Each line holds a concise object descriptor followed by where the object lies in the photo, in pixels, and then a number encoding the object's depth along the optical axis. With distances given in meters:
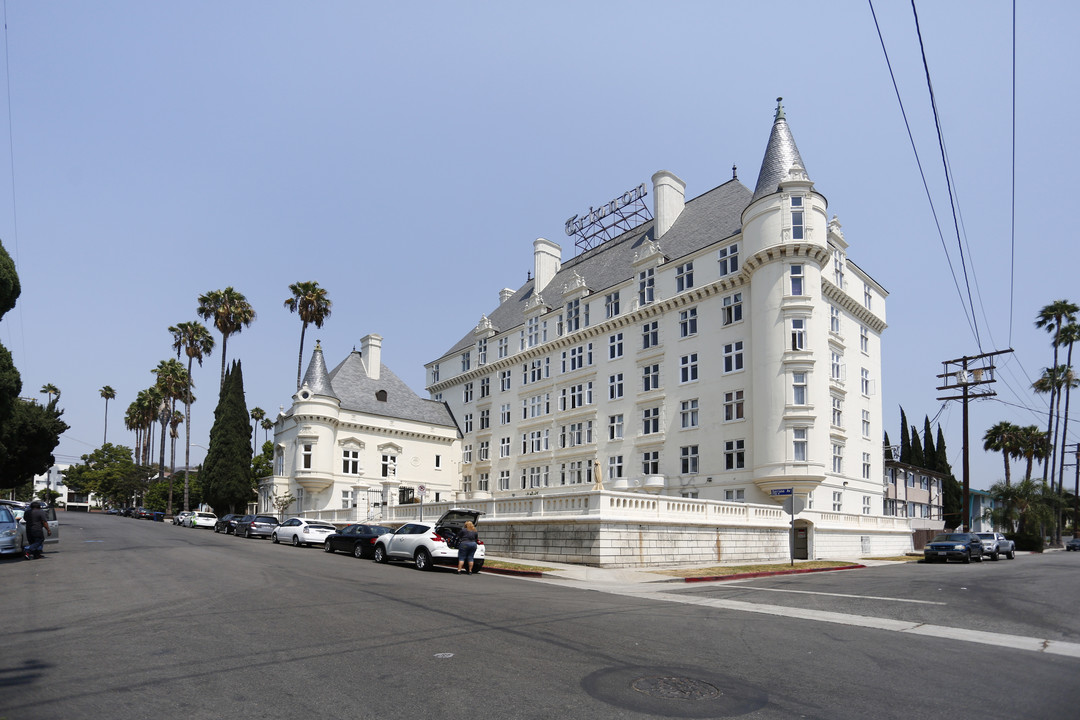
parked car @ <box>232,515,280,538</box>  42.31
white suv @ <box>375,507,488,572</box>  23.56
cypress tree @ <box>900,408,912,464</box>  79.12
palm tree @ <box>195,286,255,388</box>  68.31
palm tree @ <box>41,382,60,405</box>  109.88
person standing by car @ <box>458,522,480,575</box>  22.30
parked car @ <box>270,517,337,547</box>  36.97
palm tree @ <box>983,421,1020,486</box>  83.56
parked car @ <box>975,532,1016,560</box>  41.53
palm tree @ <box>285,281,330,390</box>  67.00
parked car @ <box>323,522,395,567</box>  28.55
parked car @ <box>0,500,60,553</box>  21.88
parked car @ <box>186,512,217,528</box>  56.72
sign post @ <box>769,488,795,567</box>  28.30
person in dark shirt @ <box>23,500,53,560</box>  21.23
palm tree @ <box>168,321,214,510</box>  75.38
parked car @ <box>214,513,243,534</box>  46.57
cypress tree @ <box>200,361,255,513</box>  61.81
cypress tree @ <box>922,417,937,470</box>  78.81
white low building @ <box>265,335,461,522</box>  53.53
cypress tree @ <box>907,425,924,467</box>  78.25
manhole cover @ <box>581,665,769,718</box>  6.75
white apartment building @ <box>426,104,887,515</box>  37.06
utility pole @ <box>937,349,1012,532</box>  47.71
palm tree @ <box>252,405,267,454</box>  109.06
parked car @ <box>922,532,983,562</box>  38.06
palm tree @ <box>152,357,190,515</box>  83.75
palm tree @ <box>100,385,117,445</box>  124.62
